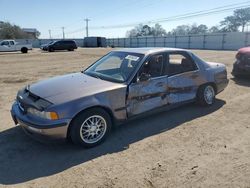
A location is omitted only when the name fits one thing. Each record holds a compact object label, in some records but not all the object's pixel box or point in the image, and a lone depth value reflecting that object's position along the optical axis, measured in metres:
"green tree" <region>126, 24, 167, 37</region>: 72.39
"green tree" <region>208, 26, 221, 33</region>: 56.94
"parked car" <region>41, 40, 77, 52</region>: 26.06
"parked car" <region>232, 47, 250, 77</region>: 6.30
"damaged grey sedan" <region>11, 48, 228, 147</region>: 2.82
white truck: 24.34
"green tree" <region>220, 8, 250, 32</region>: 54.97
